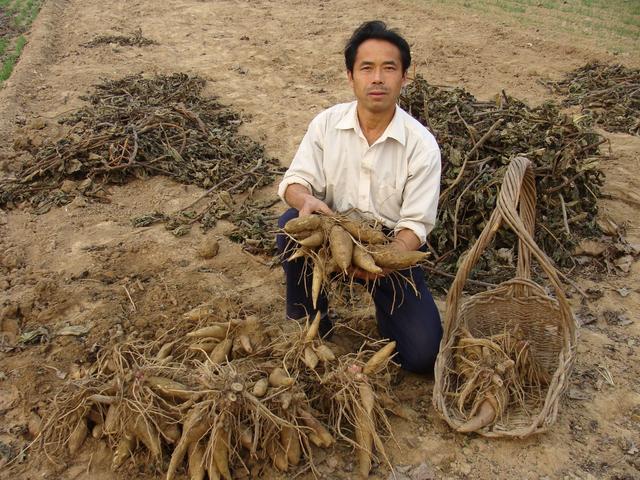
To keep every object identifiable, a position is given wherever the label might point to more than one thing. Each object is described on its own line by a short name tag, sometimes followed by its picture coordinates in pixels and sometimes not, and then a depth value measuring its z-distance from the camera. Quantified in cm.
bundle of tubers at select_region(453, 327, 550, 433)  224
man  239
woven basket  221
